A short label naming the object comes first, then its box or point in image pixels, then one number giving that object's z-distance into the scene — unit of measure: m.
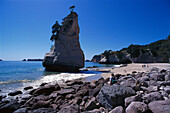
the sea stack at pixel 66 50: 25.92
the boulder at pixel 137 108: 2.88
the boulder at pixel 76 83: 10.12
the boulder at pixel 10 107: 4.47
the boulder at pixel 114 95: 3.73
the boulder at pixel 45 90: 7.39
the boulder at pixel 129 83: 5.29
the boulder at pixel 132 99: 3.49
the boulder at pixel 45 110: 3.99
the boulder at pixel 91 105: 4.31
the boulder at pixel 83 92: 6.12
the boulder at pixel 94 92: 5.73
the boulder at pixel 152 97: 3.63
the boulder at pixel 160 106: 2.75
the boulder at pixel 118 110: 3.13
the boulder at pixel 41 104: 4.83
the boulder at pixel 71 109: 3.56
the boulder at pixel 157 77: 6.96
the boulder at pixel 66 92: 6.71
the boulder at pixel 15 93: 7.38
